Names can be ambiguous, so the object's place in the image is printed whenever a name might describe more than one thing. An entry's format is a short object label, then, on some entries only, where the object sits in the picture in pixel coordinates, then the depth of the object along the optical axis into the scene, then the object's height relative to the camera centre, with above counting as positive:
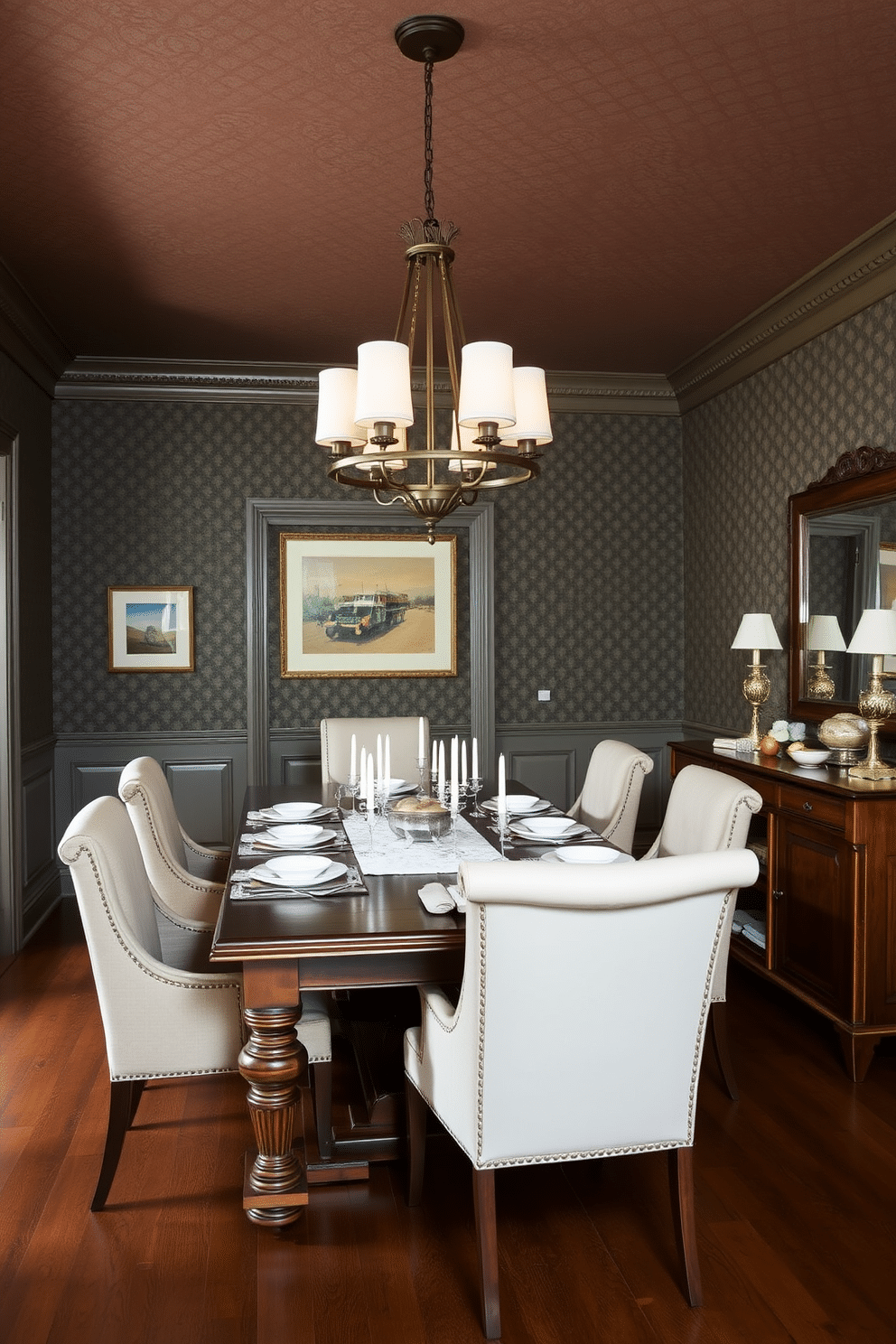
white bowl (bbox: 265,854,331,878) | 2.64 -0.55
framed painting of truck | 5.82 +0.29
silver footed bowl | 3.03 -0.50
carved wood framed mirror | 3.98 +0.39
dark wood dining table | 2.21 -0.70
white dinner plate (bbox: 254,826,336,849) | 3.02 -0.55
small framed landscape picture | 5.70 +0.15
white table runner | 2.79 -0.57
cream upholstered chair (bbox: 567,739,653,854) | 3.61 -0.50
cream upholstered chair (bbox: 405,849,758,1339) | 1.87 -0.69
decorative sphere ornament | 3.89 -0.30
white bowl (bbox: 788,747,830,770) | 3.90 -0.40
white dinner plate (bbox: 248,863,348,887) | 2.58 -0.56
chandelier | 2.62 +0.67
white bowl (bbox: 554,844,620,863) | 2.64 -0.52
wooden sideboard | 3.27 -0.83
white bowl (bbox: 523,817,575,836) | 3.10 -0.53
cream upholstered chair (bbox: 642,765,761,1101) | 2.80 -0.49
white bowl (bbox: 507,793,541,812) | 3.53 -0.52
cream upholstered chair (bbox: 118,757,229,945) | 3.12 -0.64
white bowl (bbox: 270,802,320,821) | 3.42 -0.53
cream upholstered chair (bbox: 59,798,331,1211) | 2.38 -0.83
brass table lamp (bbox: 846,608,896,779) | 3.61 -0.12
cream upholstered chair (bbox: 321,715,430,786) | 4.69 -0.40
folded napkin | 2.35 -0.57
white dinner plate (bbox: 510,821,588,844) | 3.04 -0.54
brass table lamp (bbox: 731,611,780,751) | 4.50 +0.05
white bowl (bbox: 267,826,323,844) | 3.05 -0.54
